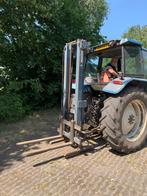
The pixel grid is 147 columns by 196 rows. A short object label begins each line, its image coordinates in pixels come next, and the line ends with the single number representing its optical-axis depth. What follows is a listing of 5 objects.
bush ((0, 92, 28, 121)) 4.08
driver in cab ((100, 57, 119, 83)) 2.89
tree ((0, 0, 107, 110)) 4.31
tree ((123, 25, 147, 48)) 16.35
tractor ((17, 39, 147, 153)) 2.55
